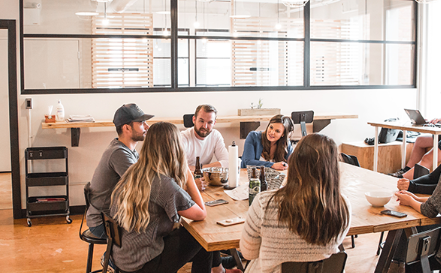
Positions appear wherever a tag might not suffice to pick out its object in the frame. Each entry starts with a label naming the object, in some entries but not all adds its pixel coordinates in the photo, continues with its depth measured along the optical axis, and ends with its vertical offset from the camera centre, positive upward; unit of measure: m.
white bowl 2.30 -0.47
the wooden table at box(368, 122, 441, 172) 4.83 -0.27
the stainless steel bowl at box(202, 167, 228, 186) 2.87 -0.46
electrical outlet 4.61 +0.04
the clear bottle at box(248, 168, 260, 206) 2.36 -0.43
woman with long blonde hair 2.06 -0.46
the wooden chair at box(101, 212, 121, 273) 2.12 -0.62
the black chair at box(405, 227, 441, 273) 1.95 -0.64
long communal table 1.93 -0.54
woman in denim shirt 3.51 -0.30
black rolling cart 4.51 -0.76
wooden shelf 4.48 -0.17
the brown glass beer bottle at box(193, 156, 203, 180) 2.89 -0.43
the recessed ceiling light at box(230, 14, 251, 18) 5.36 +1.10
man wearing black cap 2.49 -0.35
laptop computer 5.26 -0.14
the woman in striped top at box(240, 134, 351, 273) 1.68 -0.40
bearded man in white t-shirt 3.60 -0.28
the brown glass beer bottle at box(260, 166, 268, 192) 2.52 -0.43
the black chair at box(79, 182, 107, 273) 2.58 -0.80
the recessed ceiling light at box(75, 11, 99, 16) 4.86 +1.02
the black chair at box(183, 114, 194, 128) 4.64 -0.14
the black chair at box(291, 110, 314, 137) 5.12 -0.12
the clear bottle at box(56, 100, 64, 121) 4.60 -0.06
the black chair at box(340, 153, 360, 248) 3.65 -0.45
